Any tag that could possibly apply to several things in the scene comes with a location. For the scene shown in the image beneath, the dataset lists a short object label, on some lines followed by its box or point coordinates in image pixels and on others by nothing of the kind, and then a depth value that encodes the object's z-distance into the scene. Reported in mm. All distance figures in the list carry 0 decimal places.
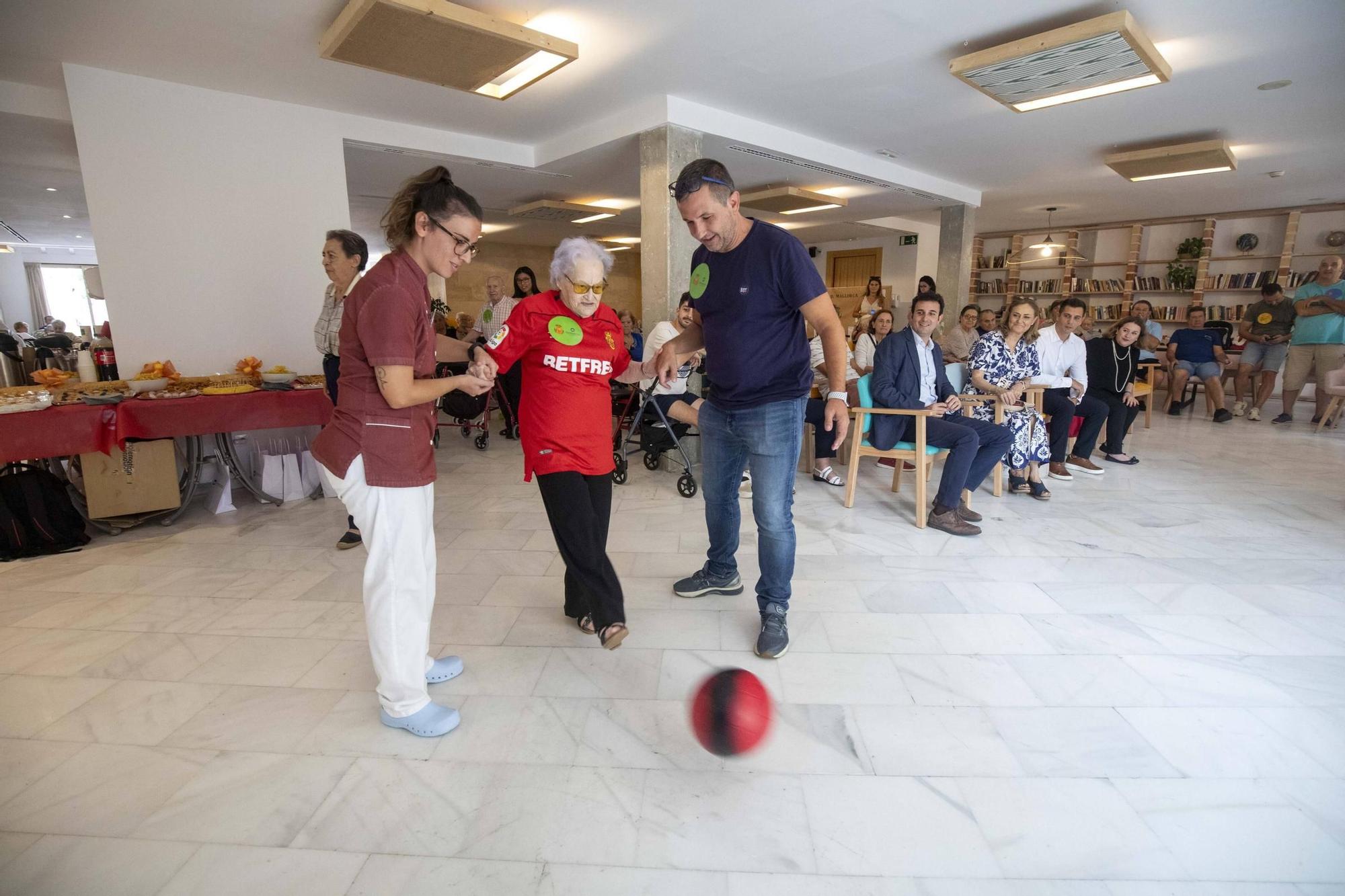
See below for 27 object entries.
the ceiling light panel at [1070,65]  3596
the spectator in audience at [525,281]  6486
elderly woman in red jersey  2078
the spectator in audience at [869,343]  5016
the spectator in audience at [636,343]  5955
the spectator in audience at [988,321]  7852
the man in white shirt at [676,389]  4156
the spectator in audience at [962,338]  6699
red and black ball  1864
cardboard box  3598
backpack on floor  3387
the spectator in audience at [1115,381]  5367
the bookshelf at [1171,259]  9734
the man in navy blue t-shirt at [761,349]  2111
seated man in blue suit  3738
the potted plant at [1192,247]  10445
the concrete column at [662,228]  5066
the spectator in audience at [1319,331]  7002
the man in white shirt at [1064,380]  4789
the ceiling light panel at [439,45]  3252
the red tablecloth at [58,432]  3193
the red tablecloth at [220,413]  3600
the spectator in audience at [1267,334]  7891
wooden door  13797
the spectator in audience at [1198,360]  8242
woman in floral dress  4219
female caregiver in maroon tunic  1584
